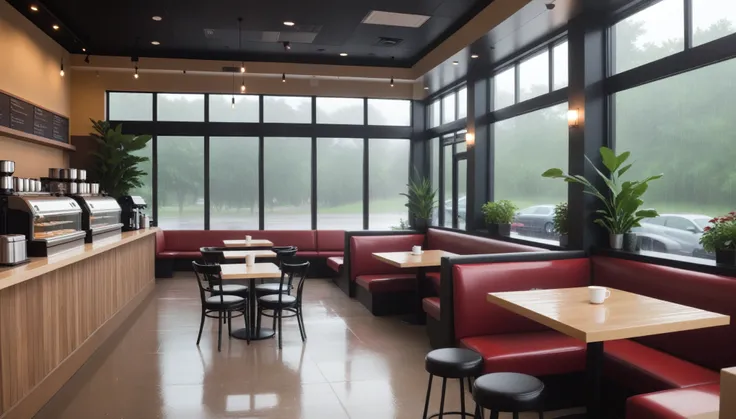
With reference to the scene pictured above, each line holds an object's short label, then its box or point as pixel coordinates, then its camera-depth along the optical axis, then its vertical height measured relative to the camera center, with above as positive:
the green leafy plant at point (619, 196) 4.47 +0.04
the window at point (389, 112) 10.14 +1.72
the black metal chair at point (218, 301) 4.92 -0.96
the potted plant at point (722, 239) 3.52 -0.26
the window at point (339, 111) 9.96 +1.72
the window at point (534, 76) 6.26 +1.54
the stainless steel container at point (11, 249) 3.57 -0.32
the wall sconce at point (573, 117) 5.17 +0.82
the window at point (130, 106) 9.32 +1.68
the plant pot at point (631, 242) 4.57 -0.36
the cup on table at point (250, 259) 5.38 -0.59
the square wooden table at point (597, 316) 2.63 -0.62
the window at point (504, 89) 7.05 +1.55
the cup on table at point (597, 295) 3.12 -0.56
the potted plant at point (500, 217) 6.66 -0.20
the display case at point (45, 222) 4.13 -0.18
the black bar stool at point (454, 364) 2.94 -0.92
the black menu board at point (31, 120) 6.33 +1.12
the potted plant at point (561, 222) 5.32 -0.21
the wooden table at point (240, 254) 6.15 -0.63
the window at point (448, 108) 9.06 +1.62
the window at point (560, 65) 5.88 +1.53
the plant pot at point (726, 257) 3.49 -0.38
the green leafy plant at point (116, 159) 8.55 +0.69
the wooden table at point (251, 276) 4.89 -0.69
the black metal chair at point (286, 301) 5.16 -0.99
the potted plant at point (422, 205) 8.35 -0.06
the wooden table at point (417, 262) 5.43 -0.63
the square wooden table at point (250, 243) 7.66 -0.62
